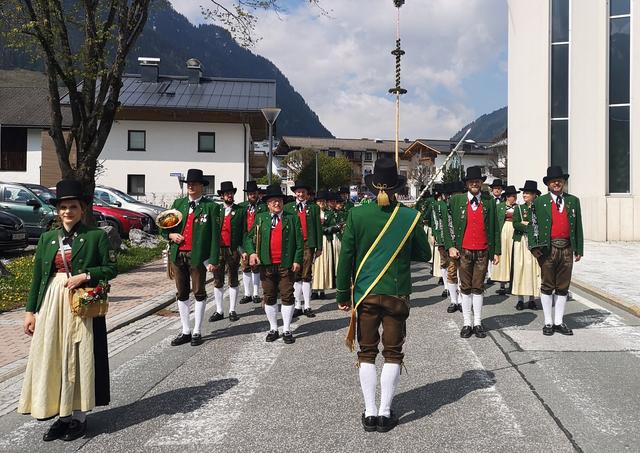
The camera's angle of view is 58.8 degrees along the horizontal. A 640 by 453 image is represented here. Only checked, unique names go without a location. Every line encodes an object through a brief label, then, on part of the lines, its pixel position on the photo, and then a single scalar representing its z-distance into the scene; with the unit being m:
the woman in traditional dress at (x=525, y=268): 9.10
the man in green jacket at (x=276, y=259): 7.27
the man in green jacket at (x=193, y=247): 6.92
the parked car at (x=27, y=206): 16.75
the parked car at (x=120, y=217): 19.14
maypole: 29.12
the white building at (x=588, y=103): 20.58
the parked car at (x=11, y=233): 13.52
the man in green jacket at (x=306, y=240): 8.98
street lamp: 17.98
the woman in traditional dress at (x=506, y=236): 10.47
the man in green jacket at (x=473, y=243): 7.27
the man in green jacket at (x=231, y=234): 9.21
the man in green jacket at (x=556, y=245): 7.29
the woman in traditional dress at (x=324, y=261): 10.62
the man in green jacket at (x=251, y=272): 10.13
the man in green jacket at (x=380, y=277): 4.33
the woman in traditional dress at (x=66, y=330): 4.04
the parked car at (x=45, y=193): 17.80
